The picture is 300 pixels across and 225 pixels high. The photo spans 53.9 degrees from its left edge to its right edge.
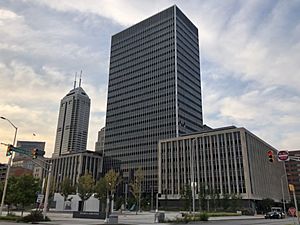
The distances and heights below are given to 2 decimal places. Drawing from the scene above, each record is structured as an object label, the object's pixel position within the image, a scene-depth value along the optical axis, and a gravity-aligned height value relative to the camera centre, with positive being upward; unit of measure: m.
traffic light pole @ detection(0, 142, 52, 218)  33.22 +4.82
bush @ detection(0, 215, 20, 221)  36.59 -1.80
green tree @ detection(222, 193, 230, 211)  85.06 +1.36
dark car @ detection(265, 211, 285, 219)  58.77 -1.41
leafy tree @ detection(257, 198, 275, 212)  101.50 +0.88
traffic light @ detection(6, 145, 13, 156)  32.54 +5.57
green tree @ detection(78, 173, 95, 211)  82.71 +4.77
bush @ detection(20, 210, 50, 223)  34.84 -1.55
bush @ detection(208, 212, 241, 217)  59.70 -1.46
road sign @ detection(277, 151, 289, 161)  25.61 +4.38
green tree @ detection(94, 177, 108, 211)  81.81 +4.24
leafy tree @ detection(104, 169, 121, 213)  87.96 +7.40
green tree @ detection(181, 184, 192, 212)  87.01 +2.89
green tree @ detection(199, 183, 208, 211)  88.24 +2.62
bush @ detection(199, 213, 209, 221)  39.88 -1.36
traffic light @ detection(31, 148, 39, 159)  31.53 +5.15
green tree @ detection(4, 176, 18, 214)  45.28 +1.63
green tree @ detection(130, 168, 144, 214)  91.24 +6.37
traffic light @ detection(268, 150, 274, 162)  28.05 +4.72
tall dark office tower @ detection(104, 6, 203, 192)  147.75 +59.25
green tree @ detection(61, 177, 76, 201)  86.62 +4.22
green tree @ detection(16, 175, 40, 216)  45.19 +1.96
